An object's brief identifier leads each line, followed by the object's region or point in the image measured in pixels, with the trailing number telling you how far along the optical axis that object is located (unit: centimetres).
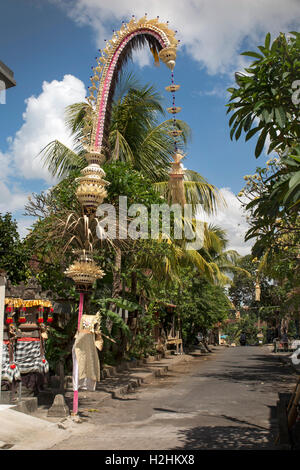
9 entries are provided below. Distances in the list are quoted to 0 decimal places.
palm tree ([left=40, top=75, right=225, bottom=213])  1559
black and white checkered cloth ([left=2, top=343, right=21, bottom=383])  853
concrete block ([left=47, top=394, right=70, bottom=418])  818
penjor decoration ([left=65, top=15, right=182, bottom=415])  843
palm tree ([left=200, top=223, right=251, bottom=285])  2677
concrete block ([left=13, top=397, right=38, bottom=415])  802
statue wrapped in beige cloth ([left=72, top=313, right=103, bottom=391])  803
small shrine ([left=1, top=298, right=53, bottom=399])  870
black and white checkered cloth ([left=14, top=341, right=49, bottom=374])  948
